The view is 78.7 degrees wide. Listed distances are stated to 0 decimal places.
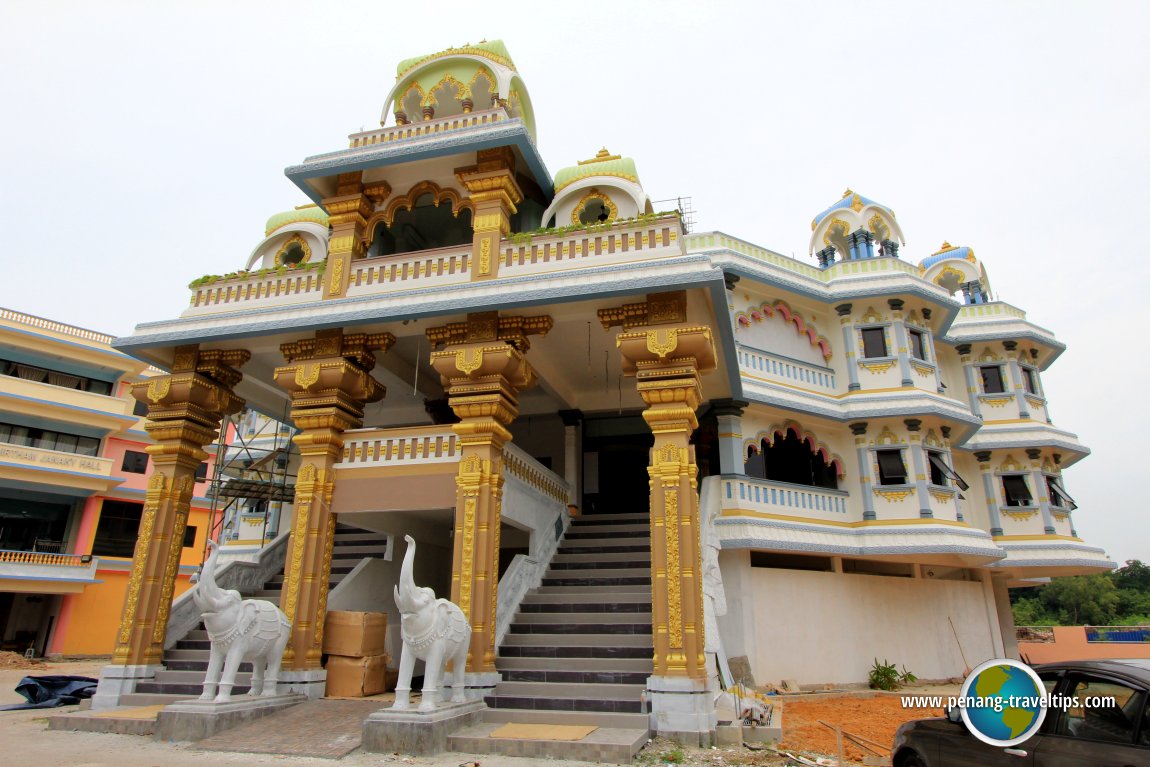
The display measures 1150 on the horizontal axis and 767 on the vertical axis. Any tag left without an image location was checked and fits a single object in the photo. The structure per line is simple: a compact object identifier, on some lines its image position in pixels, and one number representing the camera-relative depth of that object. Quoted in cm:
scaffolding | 1642
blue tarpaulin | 1075
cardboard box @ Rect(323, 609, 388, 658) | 995
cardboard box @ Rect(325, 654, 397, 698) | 977
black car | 391
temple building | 946
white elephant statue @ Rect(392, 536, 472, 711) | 745
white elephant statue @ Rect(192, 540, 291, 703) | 833
